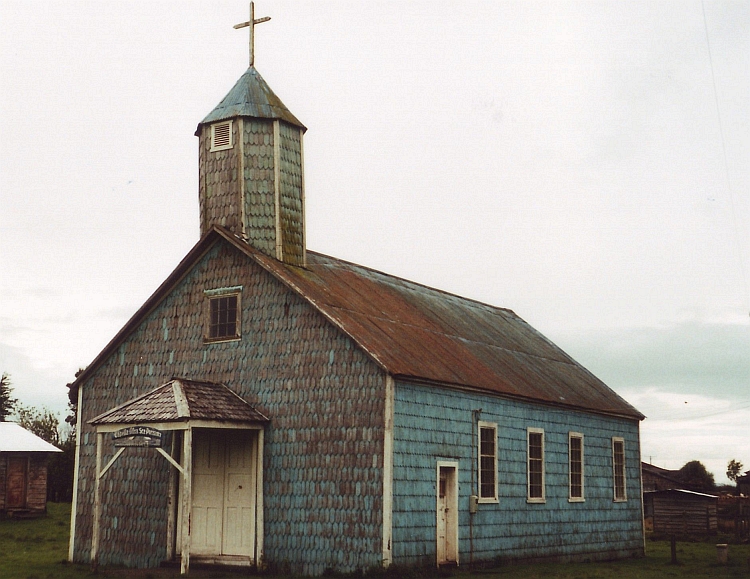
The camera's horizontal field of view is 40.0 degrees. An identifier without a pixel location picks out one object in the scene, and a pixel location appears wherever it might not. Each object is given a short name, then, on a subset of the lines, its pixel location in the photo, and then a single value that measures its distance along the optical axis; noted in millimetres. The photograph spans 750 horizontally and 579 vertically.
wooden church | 19953
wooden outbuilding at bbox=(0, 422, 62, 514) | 40875
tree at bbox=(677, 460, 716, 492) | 76625
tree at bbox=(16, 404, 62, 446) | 77938
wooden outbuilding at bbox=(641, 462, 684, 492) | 58691
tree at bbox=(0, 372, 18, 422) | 70706
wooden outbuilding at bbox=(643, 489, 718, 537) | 43469
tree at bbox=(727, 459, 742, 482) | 110438
